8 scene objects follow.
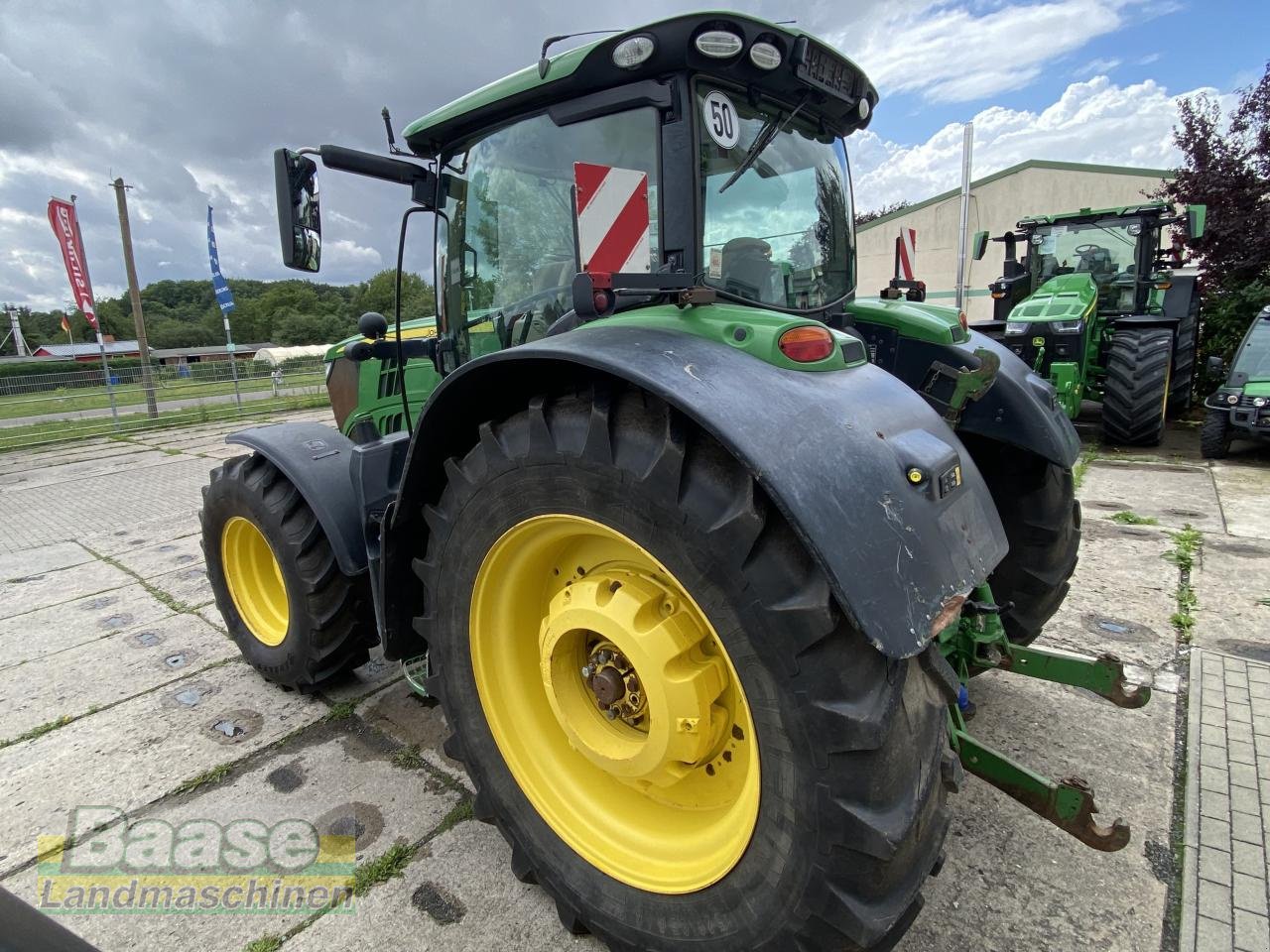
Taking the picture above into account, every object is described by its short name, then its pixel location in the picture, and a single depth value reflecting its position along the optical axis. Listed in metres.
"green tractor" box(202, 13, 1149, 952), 1.32
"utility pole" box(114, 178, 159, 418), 13.05
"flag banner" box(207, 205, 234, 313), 12.75
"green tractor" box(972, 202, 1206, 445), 7.58
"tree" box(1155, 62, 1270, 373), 10.02
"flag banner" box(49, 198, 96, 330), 12.86
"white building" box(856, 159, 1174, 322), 17.42
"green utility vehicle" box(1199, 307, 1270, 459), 6.78
